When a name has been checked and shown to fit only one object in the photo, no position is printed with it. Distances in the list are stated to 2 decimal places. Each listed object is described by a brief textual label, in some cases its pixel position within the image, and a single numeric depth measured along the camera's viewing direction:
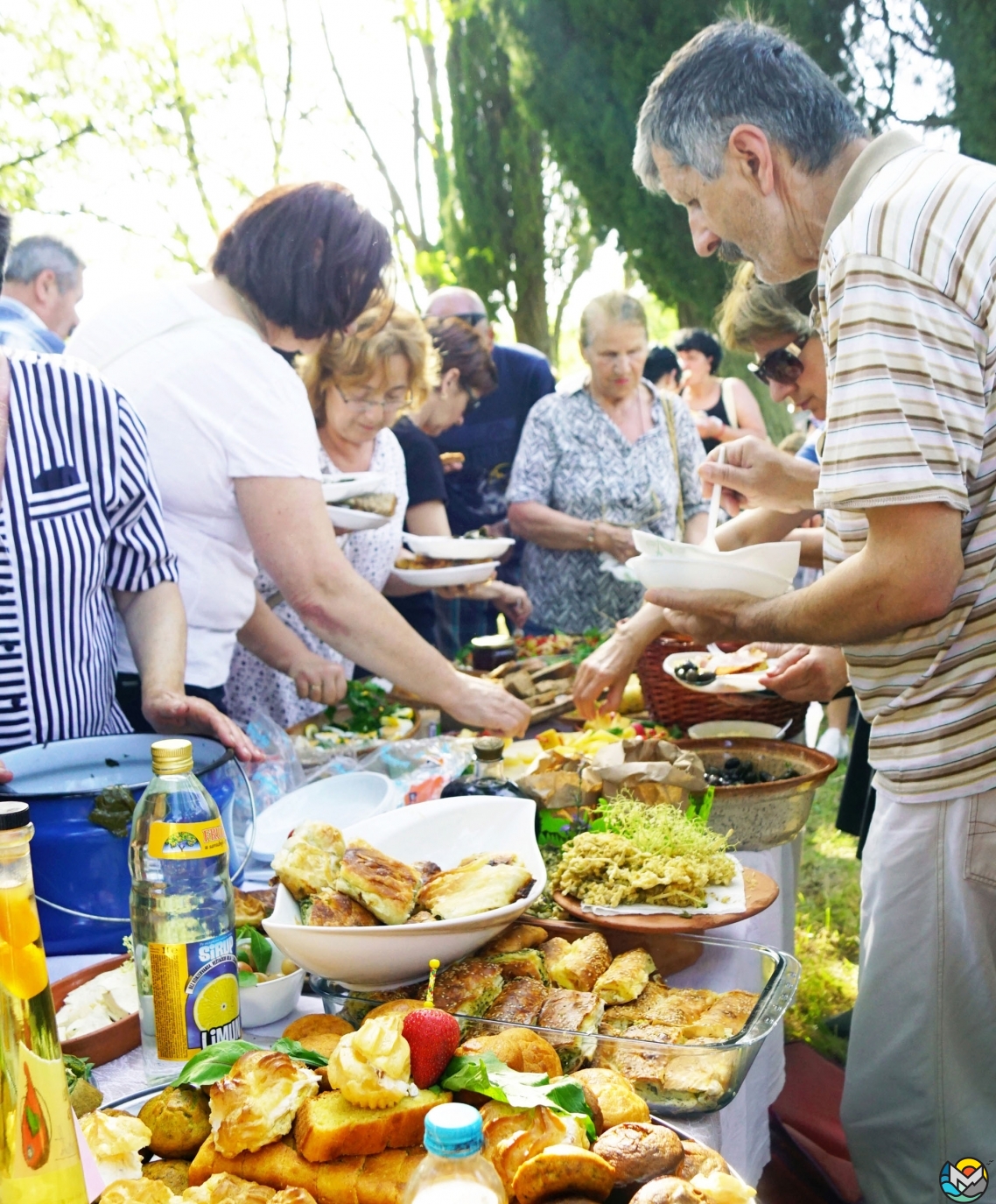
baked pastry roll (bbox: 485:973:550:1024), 1.17
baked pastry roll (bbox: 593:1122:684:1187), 0.85
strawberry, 0.92
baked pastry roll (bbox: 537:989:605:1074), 1.09
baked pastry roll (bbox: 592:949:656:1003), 1.25
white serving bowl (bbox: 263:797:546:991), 1.17
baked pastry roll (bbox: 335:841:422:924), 1.22
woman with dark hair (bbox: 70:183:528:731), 2.25
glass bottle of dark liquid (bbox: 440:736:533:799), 1.72
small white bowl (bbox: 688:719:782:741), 2.46
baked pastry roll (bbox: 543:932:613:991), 1.29
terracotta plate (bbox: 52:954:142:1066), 1.17
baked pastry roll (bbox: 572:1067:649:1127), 0.95
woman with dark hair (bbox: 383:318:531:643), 4.06
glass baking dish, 1.07
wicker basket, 2.56
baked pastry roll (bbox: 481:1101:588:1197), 0.84
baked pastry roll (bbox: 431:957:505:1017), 1.18
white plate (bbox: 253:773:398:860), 1.86
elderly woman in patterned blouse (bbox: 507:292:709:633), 4.43
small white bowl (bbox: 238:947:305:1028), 1.25
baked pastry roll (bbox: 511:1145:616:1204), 0.82
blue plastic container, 1.34
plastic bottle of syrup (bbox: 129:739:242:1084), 1.10
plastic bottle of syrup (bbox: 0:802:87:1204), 0.70
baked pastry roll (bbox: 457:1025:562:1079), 1.00
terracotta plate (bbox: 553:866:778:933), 1.36
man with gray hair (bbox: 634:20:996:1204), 1.57
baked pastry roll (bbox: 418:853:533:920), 1.25
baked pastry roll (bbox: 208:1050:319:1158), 0.89
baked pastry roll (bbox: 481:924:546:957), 1.33
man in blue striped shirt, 1.77
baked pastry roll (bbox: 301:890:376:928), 1.20
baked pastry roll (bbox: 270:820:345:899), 1.31
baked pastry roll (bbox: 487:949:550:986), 1.29
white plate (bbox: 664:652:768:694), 2.54
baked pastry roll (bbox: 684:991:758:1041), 1.15
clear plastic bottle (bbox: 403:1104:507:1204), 0.69
